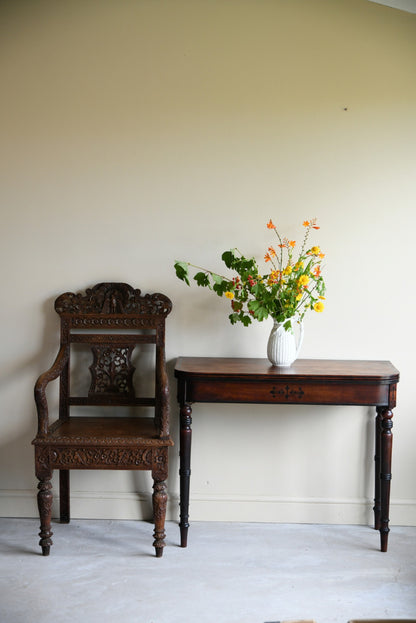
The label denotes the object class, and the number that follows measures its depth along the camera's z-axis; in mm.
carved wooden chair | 2996
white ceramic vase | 2848
